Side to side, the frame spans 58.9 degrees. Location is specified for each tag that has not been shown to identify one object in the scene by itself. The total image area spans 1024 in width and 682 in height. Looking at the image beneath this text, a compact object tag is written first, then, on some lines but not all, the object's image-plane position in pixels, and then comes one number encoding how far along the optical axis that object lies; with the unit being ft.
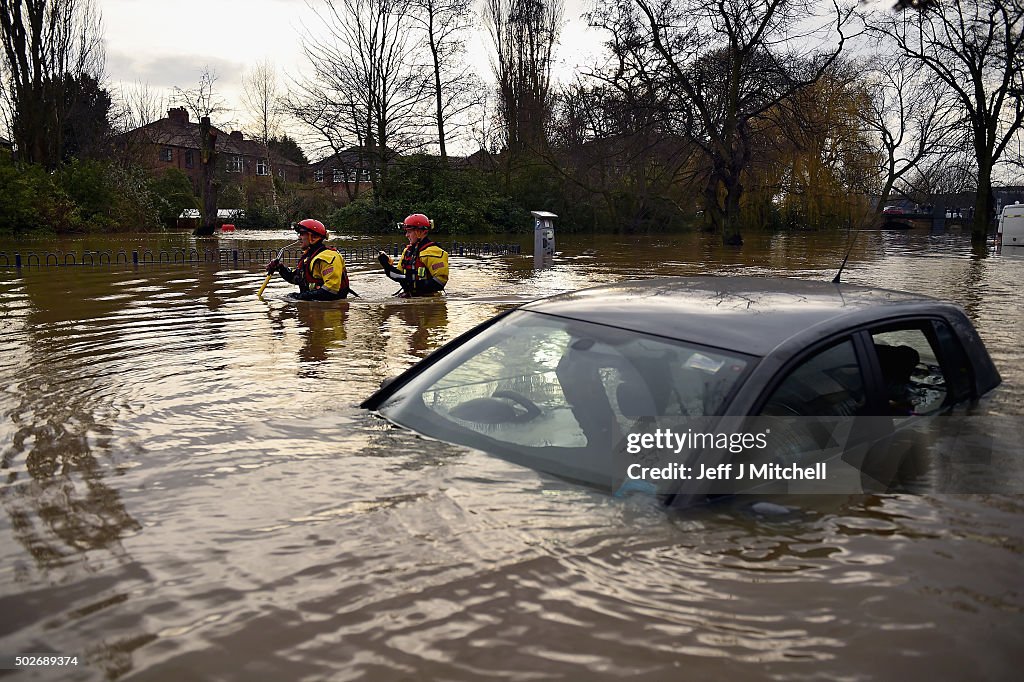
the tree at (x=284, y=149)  237.04
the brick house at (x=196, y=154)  215.92
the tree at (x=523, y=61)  149.79
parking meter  71.20
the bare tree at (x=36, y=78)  115.03
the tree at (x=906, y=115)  101.96
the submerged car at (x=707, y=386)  11.17
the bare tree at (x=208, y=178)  119.34
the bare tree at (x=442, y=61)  126.72
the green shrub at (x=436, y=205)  122.01
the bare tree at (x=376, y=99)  122.42
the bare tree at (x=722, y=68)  99.09
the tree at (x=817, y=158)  104.93
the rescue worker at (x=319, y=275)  41.34
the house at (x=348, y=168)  121.83
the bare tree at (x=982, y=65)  103.04
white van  96.56
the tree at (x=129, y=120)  159.84
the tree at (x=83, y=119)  121.70
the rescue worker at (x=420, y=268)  43.98
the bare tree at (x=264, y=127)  192.34
